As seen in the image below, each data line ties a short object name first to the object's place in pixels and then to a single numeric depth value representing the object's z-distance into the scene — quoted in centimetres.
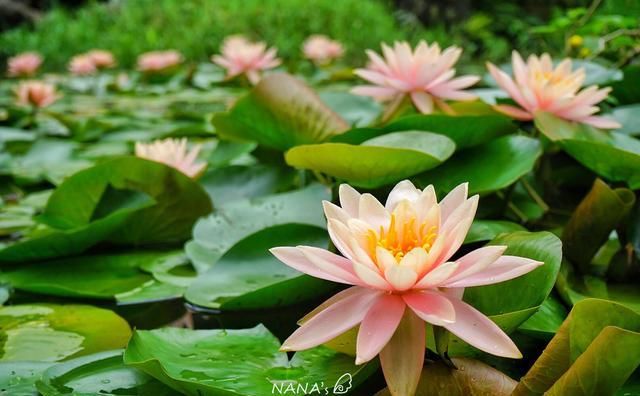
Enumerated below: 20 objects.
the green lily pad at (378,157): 143
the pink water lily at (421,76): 157
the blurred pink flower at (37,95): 229
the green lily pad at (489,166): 148
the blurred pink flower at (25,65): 332
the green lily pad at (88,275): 150
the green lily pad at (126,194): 161
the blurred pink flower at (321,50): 380
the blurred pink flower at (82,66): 329
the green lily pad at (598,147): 145
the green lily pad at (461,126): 151
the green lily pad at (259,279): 143
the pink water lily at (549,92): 152
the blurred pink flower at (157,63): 377
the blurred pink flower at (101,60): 346
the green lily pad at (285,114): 161
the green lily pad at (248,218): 155
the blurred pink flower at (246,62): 223
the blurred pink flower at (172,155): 169
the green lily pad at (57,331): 139
